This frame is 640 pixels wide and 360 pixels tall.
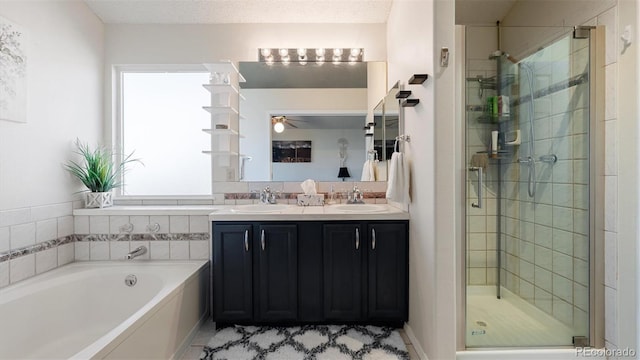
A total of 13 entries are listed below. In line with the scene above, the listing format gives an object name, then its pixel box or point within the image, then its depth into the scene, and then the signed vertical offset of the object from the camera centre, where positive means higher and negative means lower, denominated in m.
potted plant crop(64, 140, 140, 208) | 2.36 +0.04
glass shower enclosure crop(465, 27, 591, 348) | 1.82 -0.06
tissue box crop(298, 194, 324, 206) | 2.56 -0.19
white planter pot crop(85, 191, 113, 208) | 2.38 -0.18
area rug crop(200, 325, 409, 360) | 1.82 -1.11
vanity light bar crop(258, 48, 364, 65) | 2.70 +1.16
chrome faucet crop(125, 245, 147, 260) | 2.20 -0.58
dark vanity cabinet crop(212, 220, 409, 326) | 2.07 -0.66
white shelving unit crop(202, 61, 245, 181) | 2.66 +0.48
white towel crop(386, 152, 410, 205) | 2.01 -0.01
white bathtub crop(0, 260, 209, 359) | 1.52 -0.82
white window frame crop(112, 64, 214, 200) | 2.71 +0.58
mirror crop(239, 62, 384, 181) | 2.69 +0.57
